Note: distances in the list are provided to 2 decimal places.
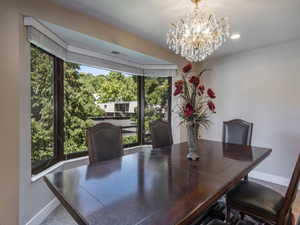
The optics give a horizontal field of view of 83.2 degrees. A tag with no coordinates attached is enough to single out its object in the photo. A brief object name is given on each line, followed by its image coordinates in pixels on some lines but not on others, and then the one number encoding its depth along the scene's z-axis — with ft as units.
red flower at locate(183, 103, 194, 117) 5.20
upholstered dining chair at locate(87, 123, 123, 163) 5.86
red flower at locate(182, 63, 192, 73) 5.02
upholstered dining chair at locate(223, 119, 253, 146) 8.13
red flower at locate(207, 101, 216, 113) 5.07
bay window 6.91
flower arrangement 5.16
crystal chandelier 6.04
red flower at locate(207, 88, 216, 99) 5.01
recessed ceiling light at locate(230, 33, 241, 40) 8.72
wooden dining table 2.70
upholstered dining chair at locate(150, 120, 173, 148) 7.97
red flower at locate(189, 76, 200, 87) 5.12
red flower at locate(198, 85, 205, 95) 5.23
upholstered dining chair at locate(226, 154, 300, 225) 4.20
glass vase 5.53
